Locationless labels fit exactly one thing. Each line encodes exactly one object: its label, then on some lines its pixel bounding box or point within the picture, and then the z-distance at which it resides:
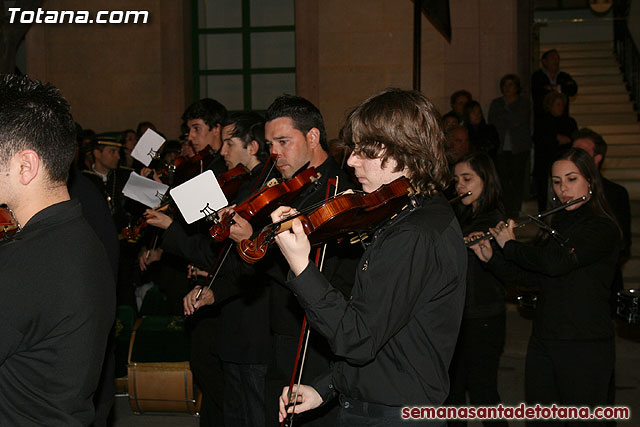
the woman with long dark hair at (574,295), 3.90
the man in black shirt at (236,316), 4.14
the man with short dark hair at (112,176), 6.89
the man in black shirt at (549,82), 10.03
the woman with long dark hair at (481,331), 4.64
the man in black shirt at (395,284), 2.19
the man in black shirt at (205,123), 5.65
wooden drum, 5.49
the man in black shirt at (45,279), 1.89
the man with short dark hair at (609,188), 5.86
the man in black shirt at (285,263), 3.48
